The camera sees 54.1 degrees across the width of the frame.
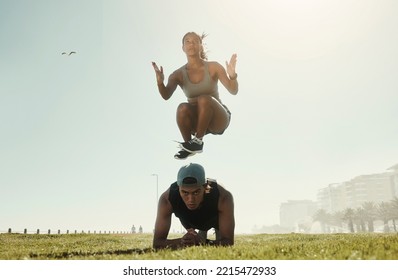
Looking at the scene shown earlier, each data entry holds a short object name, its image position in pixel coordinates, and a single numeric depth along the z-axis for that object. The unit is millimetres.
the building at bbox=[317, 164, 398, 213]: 173500
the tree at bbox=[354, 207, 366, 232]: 99625
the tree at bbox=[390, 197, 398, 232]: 80388
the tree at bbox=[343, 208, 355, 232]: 89338
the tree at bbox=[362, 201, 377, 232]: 94375
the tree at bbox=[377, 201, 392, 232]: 83738
